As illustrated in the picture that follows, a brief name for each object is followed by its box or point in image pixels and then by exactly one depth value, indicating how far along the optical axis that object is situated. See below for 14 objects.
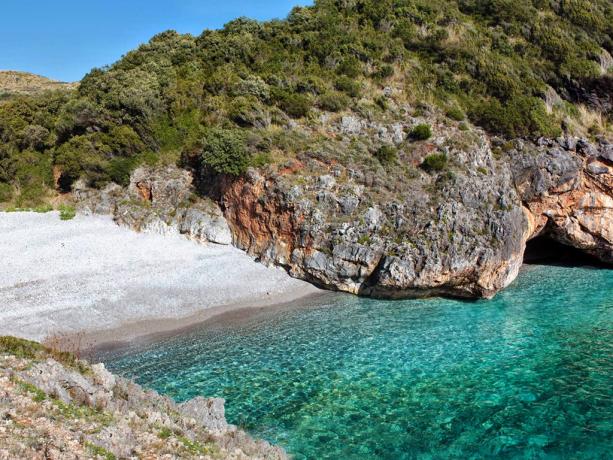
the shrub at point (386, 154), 24.16
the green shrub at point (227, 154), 22.83
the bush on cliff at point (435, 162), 23.38
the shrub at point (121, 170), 25.08
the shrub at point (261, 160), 22.94
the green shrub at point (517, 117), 26.27
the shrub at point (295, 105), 26.97
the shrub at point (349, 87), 28.67
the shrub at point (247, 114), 25.72
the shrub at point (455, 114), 27.38
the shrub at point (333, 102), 27.23
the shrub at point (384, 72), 30.72
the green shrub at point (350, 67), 30.72
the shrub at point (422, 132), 25.19
